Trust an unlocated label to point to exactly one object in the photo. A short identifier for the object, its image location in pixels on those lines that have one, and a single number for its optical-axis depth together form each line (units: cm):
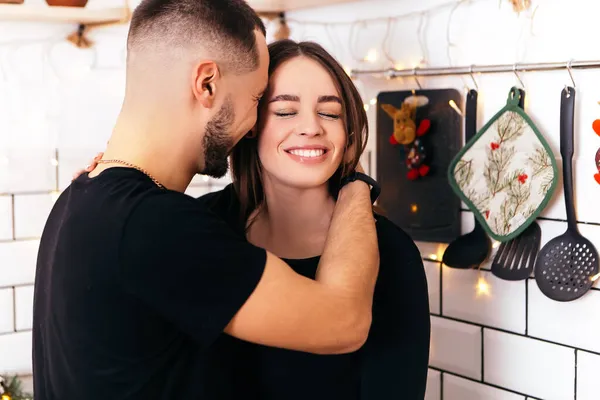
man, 91
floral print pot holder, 129
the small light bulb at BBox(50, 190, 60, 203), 174
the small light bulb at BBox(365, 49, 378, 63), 162
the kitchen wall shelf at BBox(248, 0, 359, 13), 158
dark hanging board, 146
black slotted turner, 132
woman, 118
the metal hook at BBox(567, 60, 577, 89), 123
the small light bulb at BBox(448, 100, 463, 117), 144
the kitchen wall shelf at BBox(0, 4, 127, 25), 153
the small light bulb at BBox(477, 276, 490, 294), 142
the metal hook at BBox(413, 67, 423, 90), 149
